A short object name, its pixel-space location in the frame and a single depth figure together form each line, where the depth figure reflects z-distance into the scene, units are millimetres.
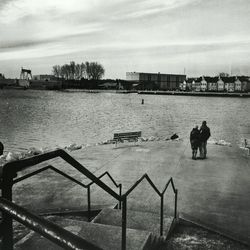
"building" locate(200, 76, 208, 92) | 176625
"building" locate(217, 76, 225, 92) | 170525
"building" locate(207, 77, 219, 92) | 172500
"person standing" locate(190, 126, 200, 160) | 13484
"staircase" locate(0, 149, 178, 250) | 1465
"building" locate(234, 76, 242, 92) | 166788
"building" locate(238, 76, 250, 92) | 167125
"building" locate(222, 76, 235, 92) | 167612
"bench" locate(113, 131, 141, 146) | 17752
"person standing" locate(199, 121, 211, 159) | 13758
